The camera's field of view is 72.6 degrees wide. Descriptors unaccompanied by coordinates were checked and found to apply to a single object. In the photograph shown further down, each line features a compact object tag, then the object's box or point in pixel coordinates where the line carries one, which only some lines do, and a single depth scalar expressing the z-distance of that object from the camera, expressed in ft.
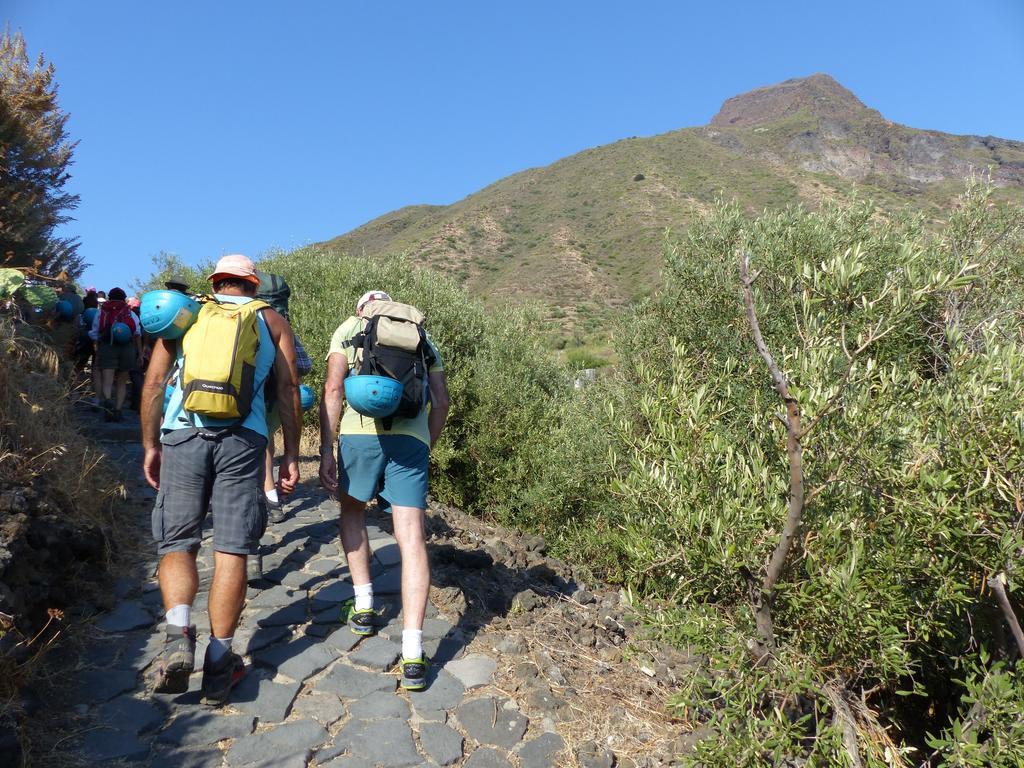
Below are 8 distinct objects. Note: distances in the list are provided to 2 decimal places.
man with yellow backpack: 10.93
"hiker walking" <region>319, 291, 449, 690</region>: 12.26
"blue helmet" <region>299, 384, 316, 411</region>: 19.27
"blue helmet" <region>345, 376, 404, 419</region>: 11.89
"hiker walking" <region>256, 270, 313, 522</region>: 17.04
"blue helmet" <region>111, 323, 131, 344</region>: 29.96
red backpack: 30.12
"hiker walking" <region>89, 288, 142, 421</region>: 30.12
